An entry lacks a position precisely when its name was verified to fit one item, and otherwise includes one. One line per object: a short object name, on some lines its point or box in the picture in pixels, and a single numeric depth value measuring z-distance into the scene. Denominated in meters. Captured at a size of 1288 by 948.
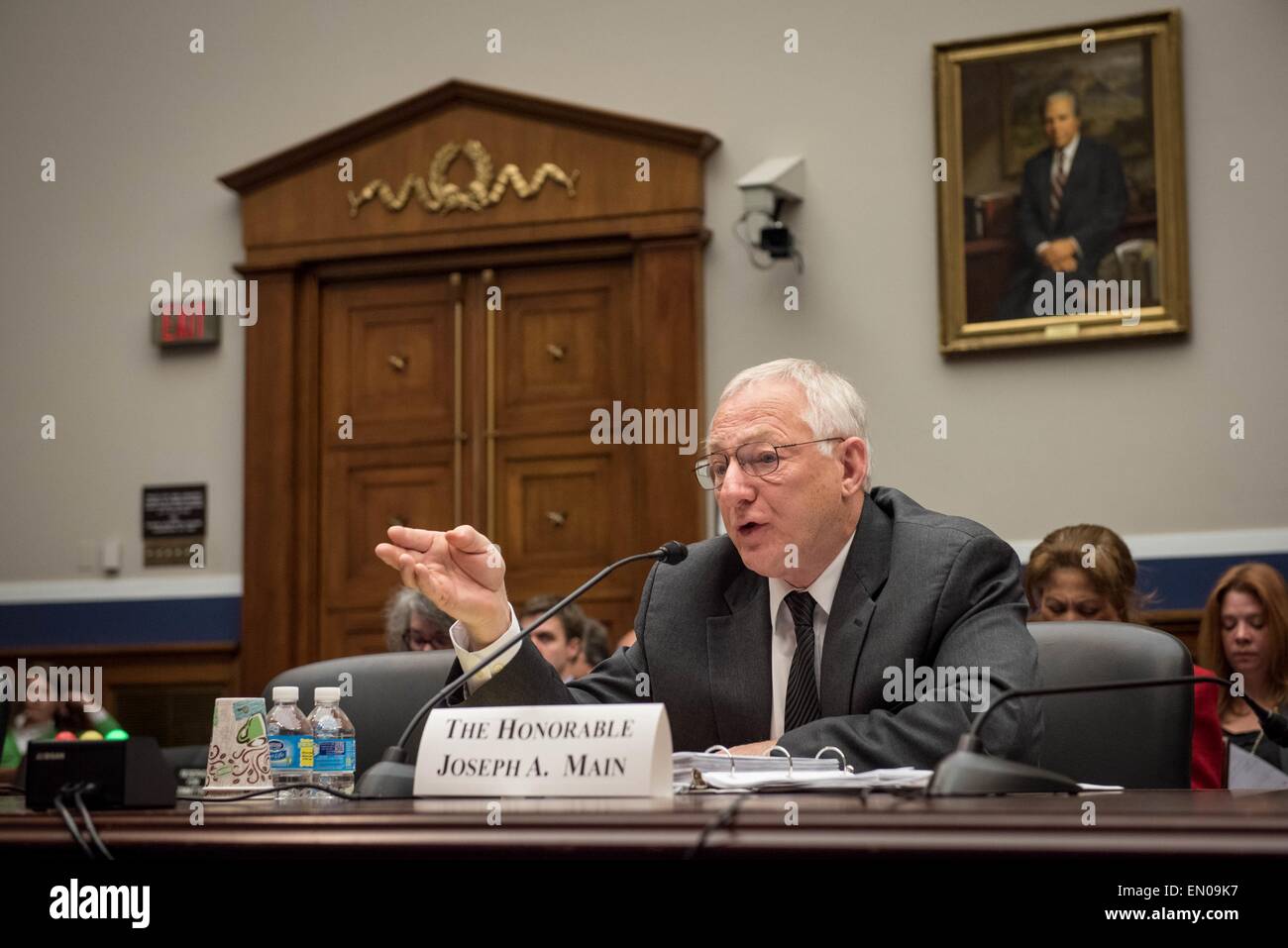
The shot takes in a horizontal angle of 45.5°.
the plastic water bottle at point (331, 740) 2.38
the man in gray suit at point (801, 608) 2.10
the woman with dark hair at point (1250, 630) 4.15
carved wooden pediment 5.96
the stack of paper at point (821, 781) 1.54
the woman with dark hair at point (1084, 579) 3.81
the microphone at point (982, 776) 1.29
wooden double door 6.04
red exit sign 6.46
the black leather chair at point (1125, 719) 2.25
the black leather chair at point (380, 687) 2.73
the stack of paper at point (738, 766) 1.84
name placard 1.49
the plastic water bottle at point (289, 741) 2.35
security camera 5.65
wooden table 1.03
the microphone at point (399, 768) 1.65
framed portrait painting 5.33
